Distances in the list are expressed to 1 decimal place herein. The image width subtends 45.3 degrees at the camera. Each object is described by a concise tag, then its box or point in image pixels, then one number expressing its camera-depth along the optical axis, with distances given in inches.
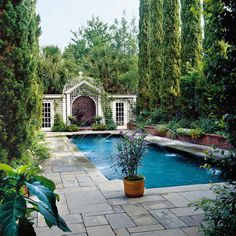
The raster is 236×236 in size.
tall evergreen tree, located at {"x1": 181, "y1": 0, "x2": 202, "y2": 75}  489.1
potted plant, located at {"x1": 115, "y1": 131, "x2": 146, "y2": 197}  160.5
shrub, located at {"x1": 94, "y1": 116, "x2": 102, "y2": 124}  693.9
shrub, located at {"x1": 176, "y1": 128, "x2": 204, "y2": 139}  391.4
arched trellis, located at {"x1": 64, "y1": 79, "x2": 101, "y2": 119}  701.3
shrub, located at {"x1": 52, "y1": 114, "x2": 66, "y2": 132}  655.1
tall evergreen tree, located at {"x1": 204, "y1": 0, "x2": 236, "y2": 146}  89.1
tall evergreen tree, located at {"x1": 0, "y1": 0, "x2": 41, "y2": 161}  175.5
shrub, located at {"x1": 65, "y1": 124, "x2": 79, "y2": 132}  642.2
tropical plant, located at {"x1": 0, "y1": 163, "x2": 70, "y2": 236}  59.7
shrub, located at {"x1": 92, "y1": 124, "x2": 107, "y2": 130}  651.5
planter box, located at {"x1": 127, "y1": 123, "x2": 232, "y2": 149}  347.3
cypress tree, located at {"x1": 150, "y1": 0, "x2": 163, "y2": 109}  612.4
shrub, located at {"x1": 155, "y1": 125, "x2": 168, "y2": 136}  494.0
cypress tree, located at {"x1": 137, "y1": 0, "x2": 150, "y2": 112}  660.7
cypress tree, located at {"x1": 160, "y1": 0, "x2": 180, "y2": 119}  534.9
